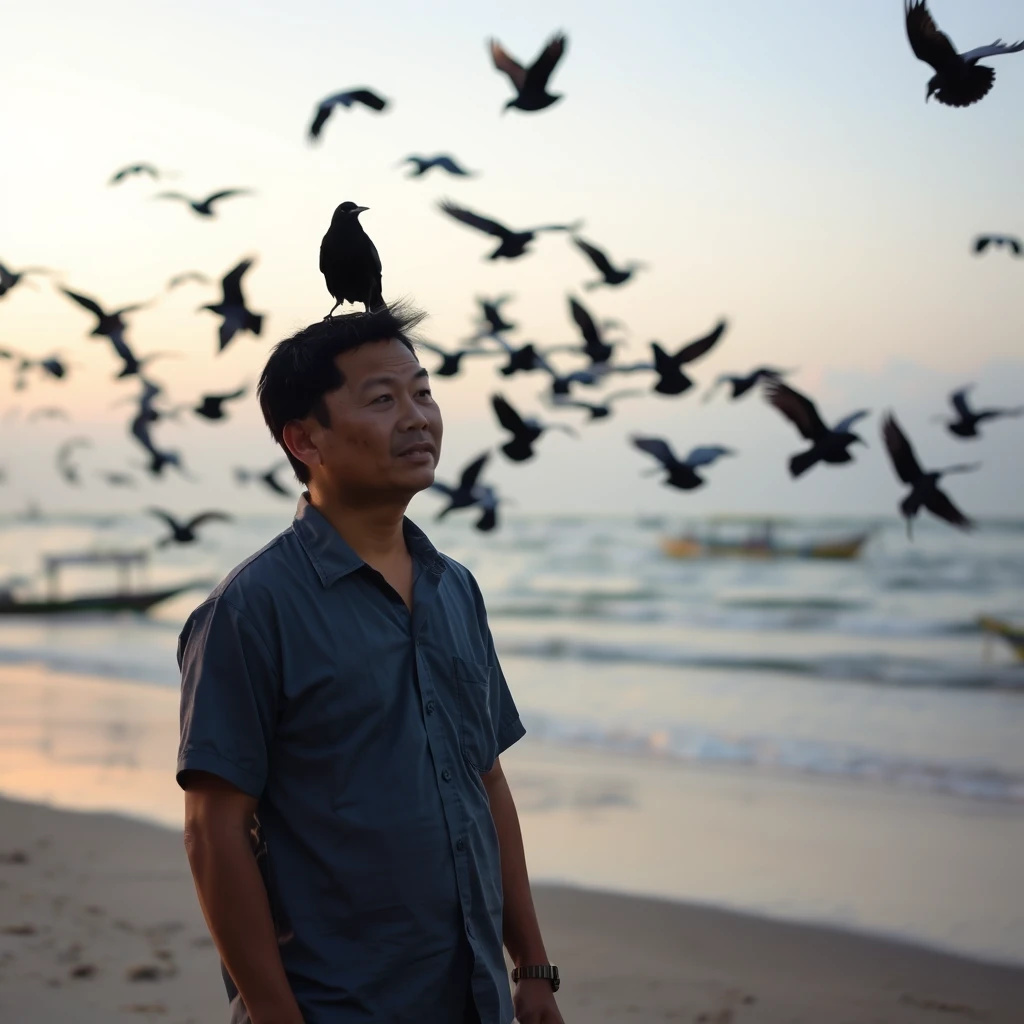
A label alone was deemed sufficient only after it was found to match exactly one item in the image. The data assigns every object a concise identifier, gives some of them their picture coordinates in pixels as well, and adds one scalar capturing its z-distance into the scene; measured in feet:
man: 6.75
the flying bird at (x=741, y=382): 18.40
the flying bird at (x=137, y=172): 21.33
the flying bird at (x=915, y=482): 16.08
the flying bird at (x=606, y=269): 21.22
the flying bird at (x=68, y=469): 41.69
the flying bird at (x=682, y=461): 19.54
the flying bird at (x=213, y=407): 22.97
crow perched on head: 8.61
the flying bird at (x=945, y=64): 12.02
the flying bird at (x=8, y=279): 18.15
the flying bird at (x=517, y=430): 19.60
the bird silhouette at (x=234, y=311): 18.95
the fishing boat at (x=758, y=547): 117.60
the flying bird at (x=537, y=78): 16.98
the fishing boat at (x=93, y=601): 77.20
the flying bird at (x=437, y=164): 18.24
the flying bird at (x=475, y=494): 22.00
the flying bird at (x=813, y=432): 16.87
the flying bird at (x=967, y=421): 20.03
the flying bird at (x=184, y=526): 30.04
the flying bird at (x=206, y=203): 20.97
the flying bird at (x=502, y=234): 18.49
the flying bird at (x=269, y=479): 30.88
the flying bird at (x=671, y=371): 19.27
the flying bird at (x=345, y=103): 17.95
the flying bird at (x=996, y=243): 20.44
